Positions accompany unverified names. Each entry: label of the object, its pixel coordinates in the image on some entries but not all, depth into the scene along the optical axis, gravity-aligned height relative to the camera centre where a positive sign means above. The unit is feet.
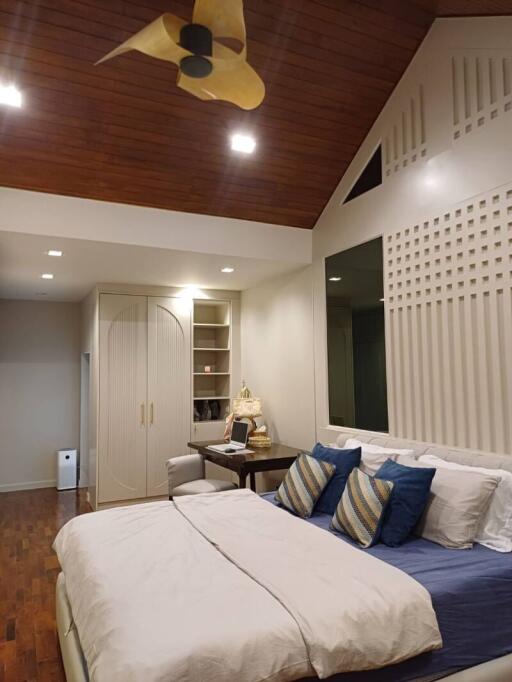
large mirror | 13.23 +0.96
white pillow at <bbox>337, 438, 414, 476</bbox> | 10.98 -1.90
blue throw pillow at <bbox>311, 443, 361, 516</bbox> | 10.79 -2.30
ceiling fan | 6.70 +4.55
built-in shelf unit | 21.12 +0.61
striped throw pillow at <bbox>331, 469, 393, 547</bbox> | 8.88 -2.52
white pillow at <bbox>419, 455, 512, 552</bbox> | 8.66 -2.65
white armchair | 15.23 -3.43
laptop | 15.90 -2.28
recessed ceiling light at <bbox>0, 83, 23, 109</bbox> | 10.45 +6.01
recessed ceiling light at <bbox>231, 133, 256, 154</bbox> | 12.89 +6.06
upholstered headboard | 9.58 -1.76
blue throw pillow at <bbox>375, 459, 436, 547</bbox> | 8.86 -2.41
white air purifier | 21.83 -4.15
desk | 14.28 -2.58
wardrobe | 18.65 -0.67
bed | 6.30 -3.31
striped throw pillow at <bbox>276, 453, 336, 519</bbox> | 10.63 -2.48
